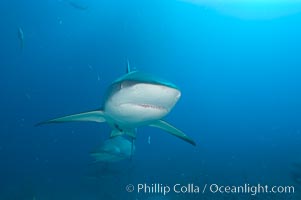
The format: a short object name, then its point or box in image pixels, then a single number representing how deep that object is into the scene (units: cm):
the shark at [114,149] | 786
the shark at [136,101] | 350
